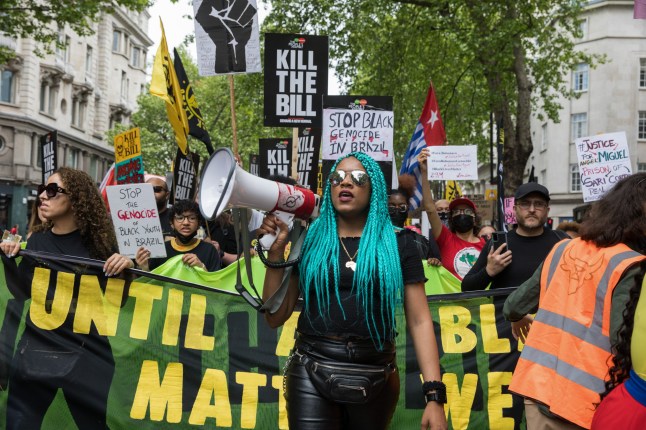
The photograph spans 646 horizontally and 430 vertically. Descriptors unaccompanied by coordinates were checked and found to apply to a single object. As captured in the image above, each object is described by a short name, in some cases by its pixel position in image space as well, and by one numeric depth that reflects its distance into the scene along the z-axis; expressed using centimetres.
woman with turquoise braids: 323
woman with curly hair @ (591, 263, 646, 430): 277
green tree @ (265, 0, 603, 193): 1862
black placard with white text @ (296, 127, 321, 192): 1108
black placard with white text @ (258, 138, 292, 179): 1291
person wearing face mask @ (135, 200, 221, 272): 675
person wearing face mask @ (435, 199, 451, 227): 956
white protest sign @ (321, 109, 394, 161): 848
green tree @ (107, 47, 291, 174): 4234
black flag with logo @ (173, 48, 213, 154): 890
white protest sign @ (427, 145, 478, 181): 1070
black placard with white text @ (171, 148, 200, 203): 1066
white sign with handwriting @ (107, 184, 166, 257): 598
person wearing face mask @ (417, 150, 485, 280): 686
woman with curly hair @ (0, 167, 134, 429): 509
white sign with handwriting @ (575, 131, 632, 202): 782
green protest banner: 534
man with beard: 523
